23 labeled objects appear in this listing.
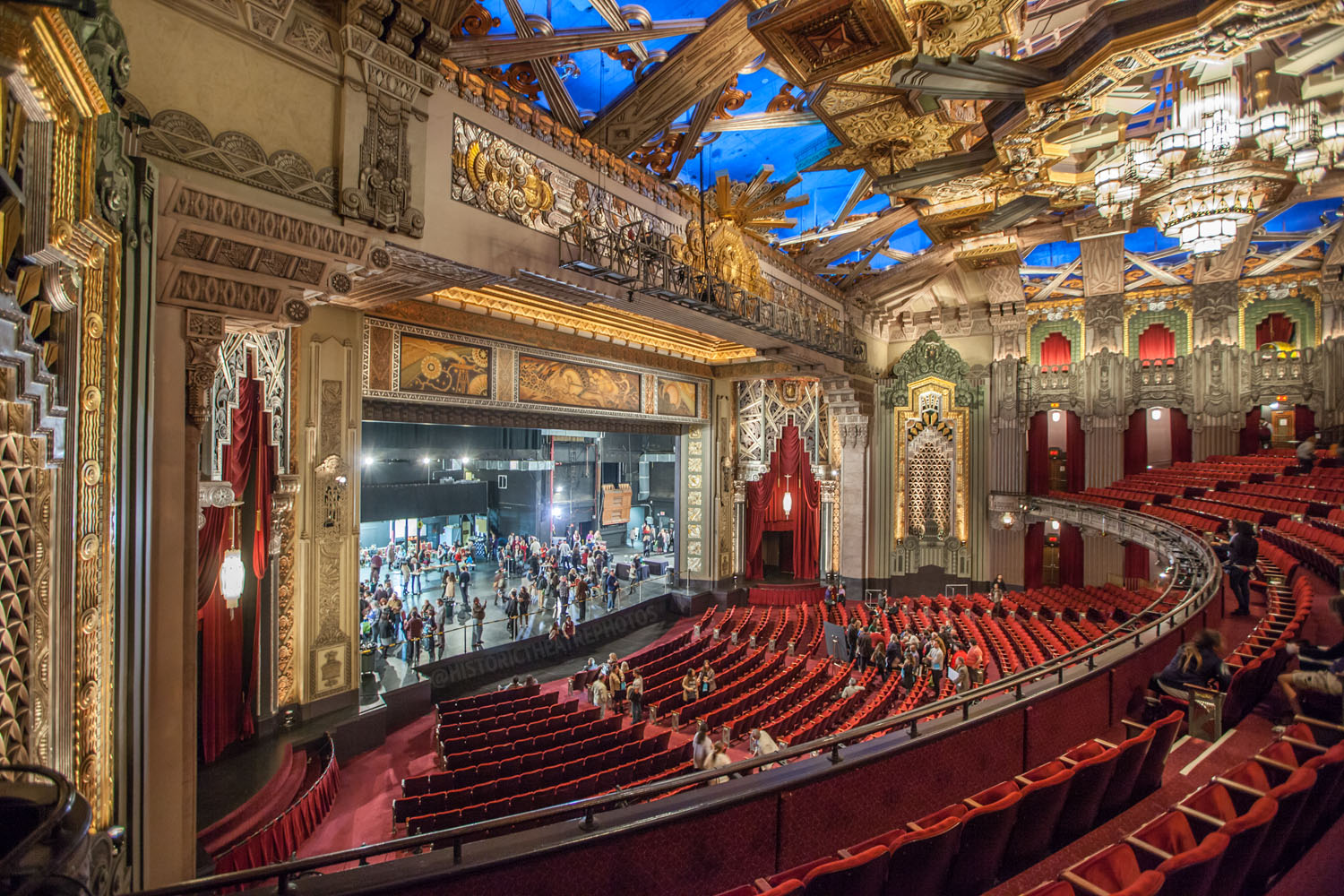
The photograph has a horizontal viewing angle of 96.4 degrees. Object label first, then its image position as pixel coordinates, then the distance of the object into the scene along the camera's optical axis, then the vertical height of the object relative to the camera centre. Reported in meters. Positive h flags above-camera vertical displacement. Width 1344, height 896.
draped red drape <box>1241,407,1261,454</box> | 15.48 +0.61
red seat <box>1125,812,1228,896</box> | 2.11 -1.45
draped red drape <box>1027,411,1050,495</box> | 17.77 +0.06
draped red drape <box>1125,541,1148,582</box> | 16.36 -2.88
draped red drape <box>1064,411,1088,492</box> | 17.41 +0.06
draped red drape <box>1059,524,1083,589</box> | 17.23 -2.85
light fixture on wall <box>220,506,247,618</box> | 6.80 -1.35
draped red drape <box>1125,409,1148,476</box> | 16.78 +0.38
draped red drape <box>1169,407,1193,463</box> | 16.34 +0.52
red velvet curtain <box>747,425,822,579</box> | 17.44 -1.45
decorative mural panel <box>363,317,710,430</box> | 9.32 +1.49
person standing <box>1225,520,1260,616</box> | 6.76 -1.24
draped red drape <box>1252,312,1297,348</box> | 15.17 +3.24
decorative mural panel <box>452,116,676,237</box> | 6.12 +3.06
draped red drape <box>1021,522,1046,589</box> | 17.50 -2.90
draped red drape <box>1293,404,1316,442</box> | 14.94 +0.88
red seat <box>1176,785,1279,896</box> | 2.23 -1.44
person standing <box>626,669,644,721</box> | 9.37 -3.79
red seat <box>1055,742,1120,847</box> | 3.05 -1.75
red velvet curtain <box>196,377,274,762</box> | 6.79 -1.77
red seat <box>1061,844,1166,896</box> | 2.33 -1.64
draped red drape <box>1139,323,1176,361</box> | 16.53 +3.13
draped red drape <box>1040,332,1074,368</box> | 17.64 +3.12
